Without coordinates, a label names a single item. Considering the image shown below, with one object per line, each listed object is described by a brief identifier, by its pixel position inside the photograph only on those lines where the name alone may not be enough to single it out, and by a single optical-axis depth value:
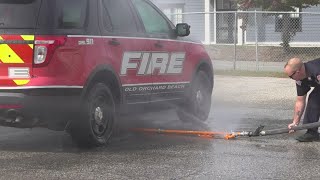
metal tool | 10.57
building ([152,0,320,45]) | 37.58
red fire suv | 9.33
